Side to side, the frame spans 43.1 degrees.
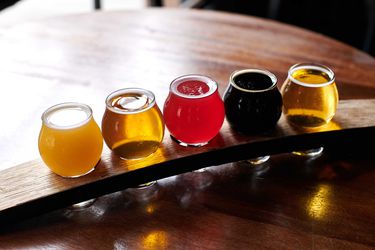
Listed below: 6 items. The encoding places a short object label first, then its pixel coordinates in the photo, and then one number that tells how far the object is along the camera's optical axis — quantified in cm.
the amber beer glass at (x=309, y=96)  107
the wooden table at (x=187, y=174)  100
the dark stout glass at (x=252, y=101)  106
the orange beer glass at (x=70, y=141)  95
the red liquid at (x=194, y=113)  102
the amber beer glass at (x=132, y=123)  99
